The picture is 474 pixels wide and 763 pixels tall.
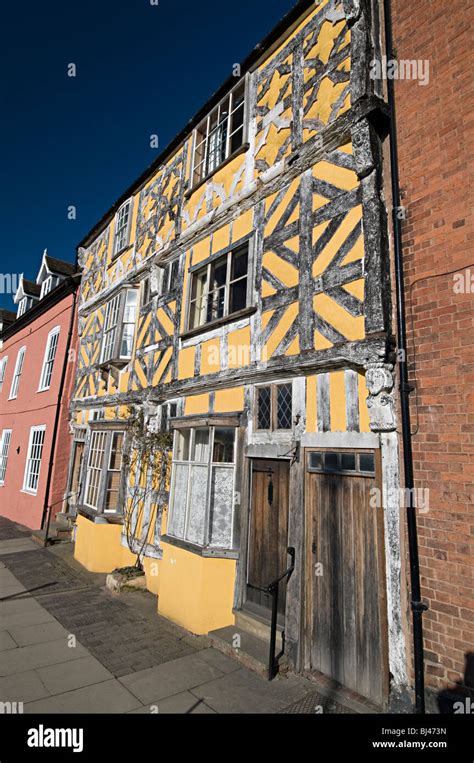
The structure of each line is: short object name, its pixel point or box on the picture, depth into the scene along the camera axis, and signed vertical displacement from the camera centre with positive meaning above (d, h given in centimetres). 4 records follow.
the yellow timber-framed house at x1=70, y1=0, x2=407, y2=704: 440 +121
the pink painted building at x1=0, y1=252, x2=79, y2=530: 1302 +187
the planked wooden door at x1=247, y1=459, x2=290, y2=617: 535 -100
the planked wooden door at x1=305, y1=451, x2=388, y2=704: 408 -124
